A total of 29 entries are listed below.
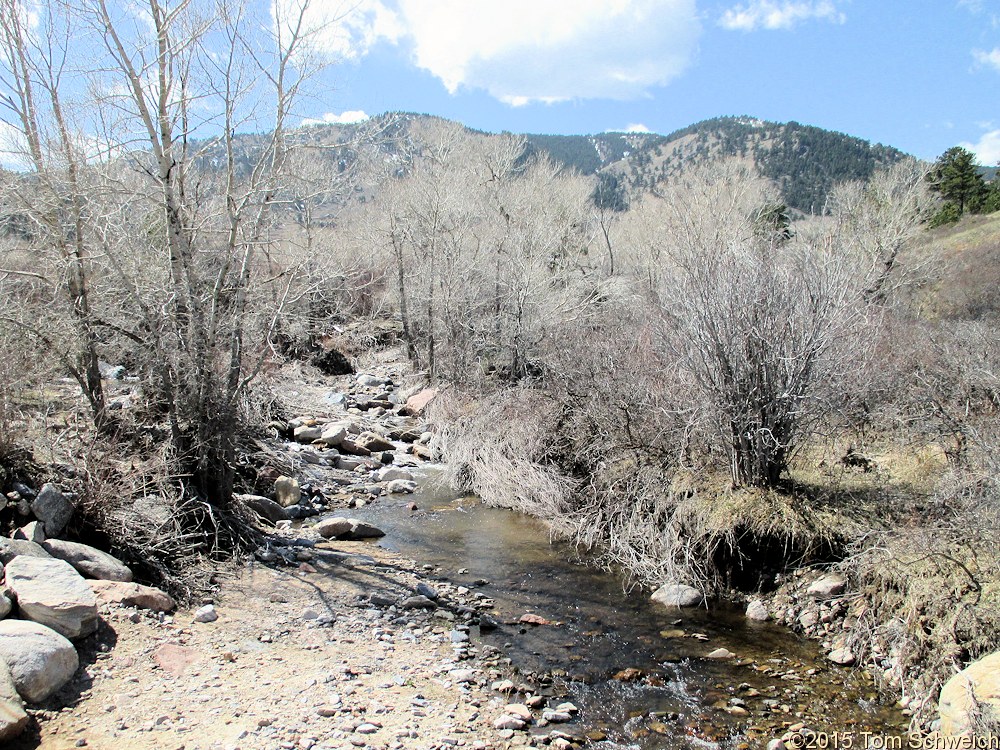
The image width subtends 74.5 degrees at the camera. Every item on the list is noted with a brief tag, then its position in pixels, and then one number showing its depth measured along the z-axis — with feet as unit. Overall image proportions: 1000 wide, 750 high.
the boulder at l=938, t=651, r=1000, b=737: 14.53
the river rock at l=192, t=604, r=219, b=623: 19.98
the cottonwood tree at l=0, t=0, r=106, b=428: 27.99
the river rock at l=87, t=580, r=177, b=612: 18.74
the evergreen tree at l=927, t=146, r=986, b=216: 163.12
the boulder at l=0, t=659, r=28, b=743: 12.80
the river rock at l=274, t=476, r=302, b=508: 34.60
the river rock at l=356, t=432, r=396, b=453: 48.50
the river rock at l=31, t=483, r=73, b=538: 20.31
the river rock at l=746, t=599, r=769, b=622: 23.62
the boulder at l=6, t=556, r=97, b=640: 16.17
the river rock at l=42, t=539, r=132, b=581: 19.45
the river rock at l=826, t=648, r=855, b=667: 20.25
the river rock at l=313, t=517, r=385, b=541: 30.89
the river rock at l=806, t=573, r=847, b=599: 22.80
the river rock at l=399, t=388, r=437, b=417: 60.23
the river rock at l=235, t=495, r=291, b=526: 31.32
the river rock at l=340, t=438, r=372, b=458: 47.47
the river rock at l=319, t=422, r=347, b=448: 47.37
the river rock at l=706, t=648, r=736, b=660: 21.09
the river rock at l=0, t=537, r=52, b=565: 17.89
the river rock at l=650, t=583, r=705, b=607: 24.86
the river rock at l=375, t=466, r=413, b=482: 42.42
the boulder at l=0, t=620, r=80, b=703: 14.15
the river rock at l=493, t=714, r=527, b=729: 16.58
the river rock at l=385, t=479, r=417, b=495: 40.19
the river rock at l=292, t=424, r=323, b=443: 48.42
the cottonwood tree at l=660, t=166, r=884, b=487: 25.21
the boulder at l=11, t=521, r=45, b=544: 19.36
